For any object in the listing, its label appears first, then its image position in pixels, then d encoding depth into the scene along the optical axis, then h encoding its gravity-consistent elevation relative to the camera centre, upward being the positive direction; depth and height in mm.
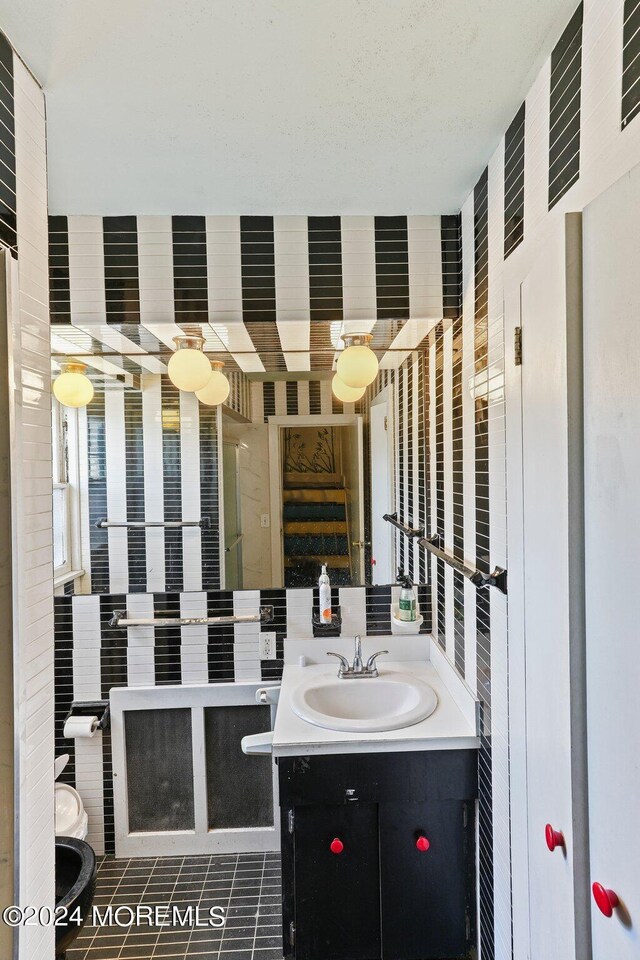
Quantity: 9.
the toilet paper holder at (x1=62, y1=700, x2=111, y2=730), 1925 -892
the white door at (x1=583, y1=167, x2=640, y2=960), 679 -113
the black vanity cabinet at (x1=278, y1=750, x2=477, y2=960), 1434 -1145
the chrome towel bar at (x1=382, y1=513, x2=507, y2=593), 1225 -256
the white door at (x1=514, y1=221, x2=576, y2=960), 851 -230
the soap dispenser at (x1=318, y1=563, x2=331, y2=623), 1871 -458
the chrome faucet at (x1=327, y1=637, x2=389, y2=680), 1771 -697
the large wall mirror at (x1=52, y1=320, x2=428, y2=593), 1923 +28
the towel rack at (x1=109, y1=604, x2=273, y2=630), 1906 -546
